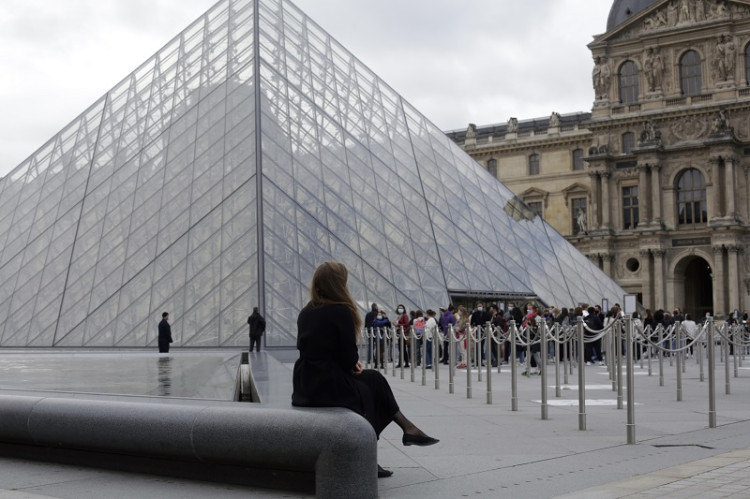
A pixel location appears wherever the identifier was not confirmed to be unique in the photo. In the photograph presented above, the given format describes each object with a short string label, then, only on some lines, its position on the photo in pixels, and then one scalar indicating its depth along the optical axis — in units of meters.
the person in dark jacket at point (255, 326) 18.77
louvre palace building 49.88
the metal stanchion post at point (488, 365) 11.47
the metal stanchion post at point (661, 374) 15.08
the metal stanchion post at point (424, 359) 15.06
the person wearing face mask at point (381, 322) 19.45
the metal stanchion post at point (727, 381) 13.30
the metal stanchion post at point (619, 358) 8.10
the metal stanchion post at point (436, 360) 14.08
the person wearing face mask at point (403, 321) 19.61
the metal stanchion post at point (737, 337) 17.36
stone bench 5.28
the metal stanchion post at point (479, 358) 15.77
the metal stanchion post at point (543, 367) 9.47
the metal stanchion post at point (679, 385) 11.35
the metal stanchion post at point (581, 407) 8.62
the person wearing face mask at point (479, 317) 20.00
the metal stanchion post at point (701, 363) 15.02
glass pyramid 20.89
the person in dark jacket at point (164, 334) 18.78
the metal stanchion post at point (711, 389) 8.86
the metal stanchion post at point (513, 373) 10.47
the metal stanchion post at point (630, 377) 7.62
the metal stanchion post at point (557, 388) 12.48
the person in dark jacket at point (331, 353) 5.65
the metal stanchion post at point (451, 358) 13.22
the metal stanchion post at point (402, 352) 16.63
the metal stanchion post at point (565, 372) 15.06
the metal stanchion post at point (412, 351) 15.43
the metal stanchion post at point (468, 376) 12.39
